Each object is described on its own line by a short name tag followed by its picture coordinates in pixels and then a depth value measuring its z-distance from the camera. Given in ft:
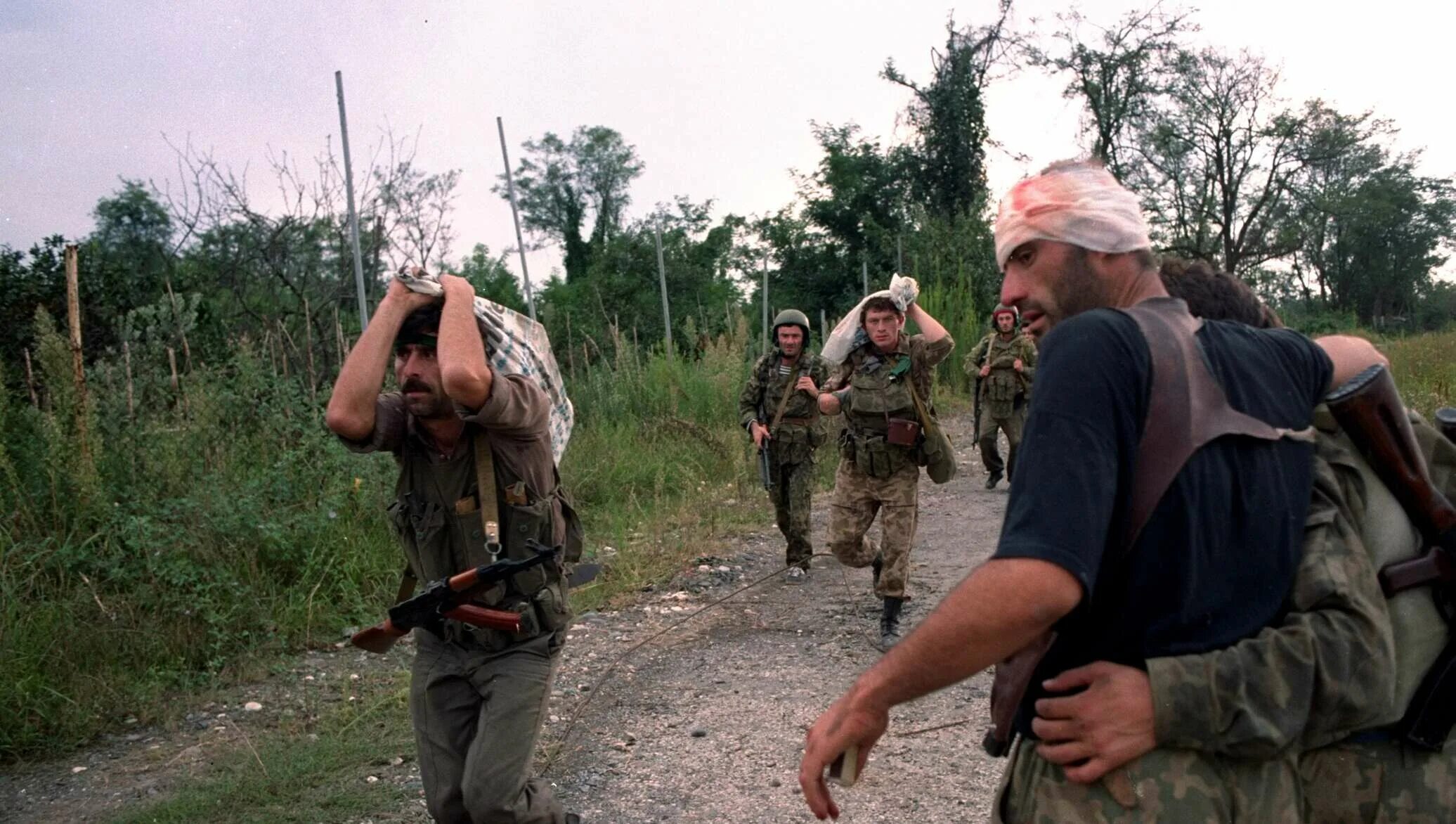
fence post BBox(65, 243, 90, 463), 19.42
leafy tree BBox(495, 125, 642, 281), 131.23
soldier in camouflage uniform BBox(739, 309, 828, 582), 25.55
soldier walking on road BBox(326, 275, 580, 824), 10.21
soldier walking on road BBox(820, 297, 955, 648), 21.03
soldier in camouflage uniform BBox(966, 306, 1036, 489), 34.86
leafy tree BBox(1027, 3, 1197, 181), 109.19
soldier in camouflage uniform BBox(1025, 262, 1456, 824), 5.05
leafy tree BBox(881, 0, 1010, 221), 96.94
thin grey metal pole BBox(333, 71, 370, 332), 25.25
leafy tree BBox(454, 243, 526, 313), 95.50
